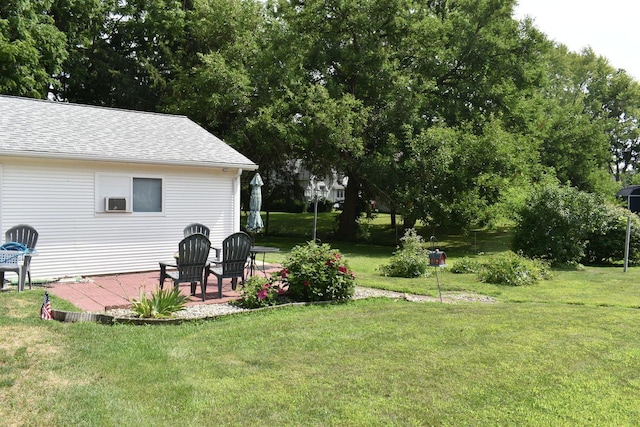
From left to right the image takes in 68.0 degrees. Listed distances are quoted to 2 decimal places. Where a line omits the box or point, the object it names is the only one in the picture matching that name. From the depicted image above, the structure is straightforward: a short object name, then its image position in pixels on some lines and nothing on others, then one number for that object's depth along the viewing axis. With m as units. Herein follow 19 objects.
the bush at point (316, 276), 7.82
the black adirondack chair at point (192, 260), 7.59
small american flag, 6.12
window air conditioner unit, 10.50
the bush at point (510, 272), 10.63
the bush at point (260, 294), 7.43
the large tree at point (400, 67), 21.03
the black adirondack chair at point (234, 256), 8.16
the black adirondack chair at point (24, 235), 9.13
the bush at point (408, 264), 11.69
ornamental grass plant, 6.44
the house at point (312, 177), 25.12
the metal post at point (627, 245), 12.88
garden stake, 8.42
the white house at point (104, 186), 9.62
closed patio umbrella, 11.90
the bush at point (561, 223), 13.85
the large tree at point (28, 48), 19.56
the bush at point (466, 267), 12.54
